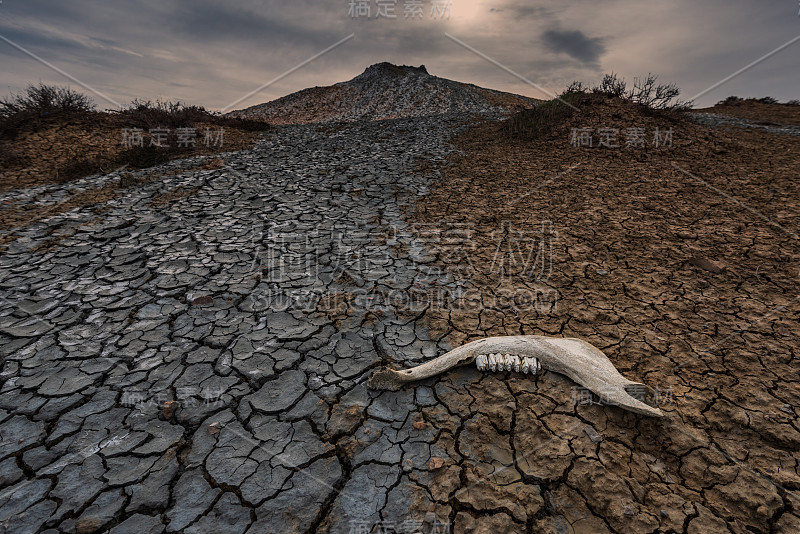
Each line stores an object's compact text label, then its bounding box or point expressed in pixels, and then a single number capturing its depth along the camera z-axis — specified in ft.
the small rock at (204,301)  11.57
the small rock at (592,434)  6.84
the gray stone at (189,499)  5.90
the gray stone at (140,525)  5.76
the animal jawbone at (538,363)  7.57
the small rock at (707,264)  12.20
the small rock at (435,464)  6.61
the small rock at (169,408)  7.78
